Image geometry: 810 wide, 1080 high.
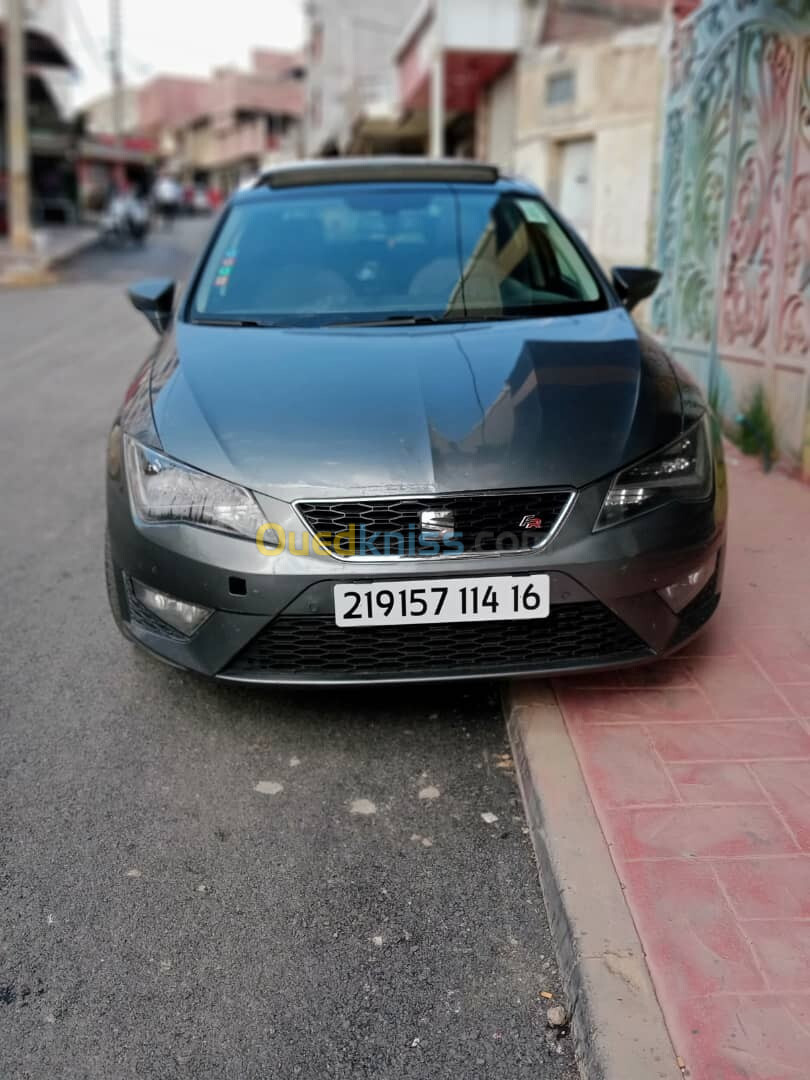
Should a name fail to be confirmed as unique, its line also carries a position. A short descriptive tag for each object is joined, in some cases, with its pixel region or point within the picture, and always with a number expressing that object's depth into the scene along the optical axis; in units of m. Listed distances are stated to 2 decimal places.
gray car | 2.86
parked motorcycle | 27.91
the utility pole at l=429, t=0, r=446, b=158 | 16.47
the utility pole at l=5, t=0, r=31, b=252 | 19.31
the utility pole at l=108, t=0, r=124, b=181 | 53.83
